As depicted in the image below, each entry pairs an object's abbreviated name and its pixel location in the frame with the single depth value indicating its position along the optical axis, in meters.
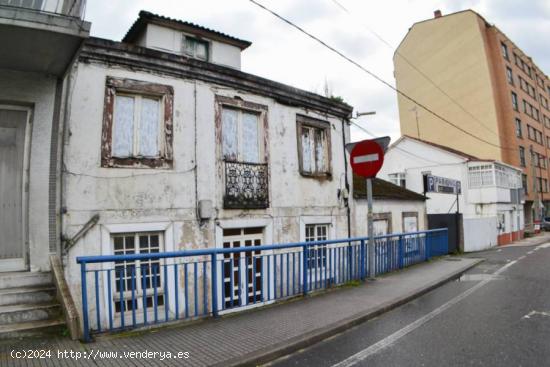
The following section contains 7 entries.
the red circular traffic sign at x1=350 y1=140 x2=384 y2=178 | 8.11
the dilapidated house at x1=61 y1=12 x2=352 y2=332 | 6.71
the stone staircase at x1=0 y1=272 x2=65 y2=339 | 4.46
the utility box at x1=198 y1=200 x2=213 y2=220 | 7.98
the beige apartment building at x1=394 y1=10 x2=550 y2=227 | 36.19
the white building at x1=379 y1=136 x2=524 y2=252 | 28.02
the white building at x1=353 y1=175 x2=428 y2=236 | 12.30
